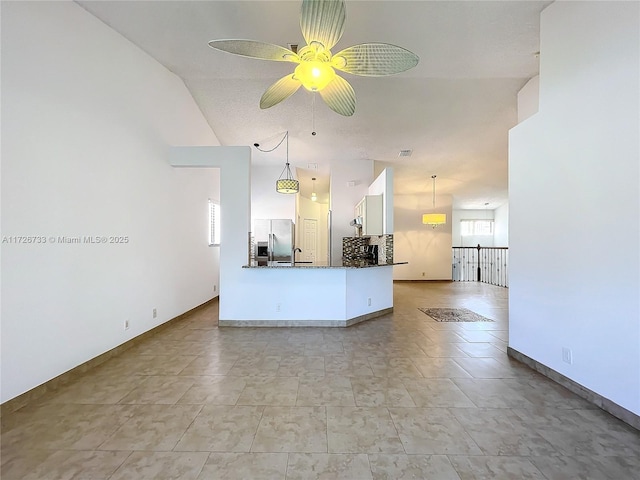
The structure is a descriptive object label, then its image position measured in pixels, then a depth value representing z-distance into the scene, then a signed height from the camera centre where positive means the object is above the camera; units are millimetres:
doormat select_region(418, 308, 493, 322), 4738 -1289
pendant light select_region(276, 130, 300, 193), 5184 +1062
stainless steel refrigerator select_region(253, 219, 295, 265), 6988 +7
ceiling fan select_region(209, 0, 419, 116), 1752 +1363
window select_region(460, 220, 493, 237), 12891 +705
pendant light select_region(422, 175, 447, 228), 8227 +742
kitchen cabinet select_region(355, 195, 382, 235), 5430 +566
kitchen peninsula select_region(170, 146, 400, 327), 4266 -571
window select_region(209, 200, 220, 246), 5926 +422
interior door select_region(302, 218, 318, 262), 9195 +136
